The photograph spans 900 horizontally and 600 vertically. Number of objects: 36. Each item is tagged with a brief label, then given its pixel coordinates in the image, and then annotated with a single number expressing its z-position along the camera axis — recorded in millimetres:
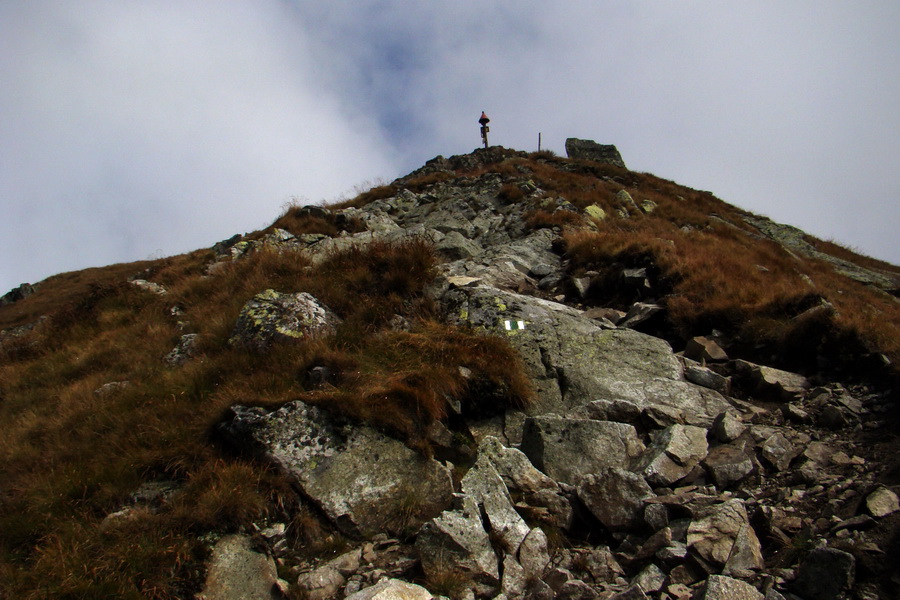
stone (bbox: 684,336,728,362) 8016
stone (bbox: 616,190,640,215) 19594
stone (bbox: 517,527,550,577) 4141
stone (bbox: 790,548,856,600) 3275
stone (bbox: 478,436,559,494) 5023
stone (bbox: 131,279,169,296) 12636
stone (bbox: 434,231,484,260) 13195
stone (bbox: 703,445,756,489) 4961
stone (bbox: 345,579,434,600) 3559
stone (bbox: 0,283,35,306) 38625
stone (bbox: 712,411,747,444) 5676
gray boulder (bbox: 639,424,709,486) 5020
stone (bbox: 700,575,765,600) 3264
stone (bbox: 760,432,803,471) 5164
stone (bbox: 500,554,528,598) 3914
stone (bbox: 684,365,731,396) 7059
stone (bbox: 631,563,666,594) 3686
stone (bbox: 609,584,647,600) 3546
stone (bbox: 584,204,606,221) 17169
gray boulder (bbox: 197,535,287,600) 3873
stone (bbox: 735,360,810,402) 6719
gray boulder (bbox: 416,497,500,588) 3979
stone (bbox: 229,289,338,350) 7074
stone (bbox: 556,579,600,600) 3752
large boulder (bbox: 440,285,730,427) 6668
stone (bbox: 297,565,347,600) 3881
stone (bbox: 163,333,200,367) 7685
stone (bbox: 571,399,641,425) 6301
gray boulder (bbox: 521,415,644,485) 5387
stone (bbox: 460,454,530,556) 4340
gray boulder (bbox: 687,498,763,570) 3748
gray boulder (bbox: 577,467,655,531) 4531
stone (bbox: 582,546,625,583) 4047
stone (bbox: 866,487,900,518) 3852
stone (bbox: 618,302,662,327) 9336
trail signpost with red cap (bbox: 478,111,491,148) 38031
